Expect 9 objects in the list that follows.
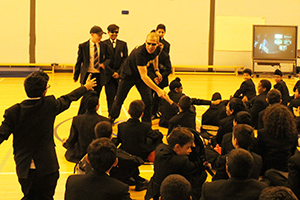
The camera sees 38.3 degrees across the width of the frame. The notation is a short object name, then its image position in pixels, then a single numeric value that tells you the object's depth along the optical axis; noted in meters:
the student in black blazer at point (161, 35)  8.48
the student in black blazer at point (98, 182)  2.76
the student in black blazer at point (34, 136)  3.38
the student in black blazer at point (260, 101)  6.99
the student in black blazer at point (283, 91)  7.96
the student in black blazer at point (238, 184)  2.95
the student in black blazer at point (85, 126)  5.07
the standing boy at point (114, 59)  7.52
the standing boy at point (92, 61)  7.07
